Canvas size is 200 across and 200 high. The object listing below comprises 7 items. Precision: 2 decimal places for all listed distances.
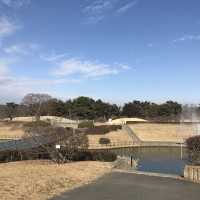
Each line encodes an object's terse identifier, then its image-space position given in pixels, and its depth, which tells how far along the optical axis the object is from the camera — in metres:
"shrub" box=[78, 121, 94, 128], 43.30
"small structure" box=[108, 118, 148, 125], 46.94
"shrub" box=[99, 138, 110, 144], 35.47
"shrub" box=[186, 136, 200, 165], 11.54
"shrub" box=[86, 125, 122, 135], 39.76
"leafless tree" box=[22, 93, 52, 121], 60.58
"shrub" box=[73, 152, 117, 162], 16.24
